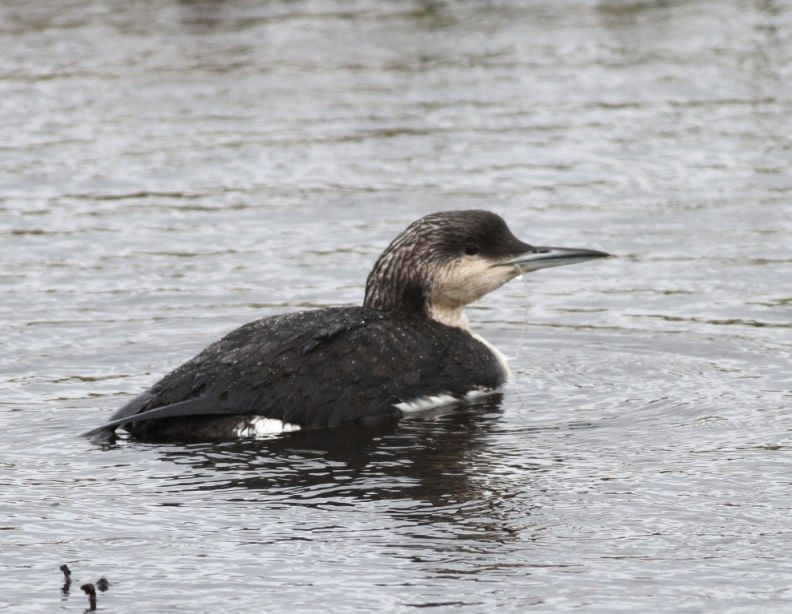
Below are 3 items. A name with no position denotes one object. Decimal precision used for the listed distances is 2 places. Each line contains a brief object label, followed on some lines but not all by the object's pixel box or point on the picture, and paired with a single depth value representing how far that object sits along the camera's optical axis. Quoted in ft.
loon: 54.34
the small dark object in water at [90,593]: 40.88
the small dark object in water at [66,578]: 42.01
